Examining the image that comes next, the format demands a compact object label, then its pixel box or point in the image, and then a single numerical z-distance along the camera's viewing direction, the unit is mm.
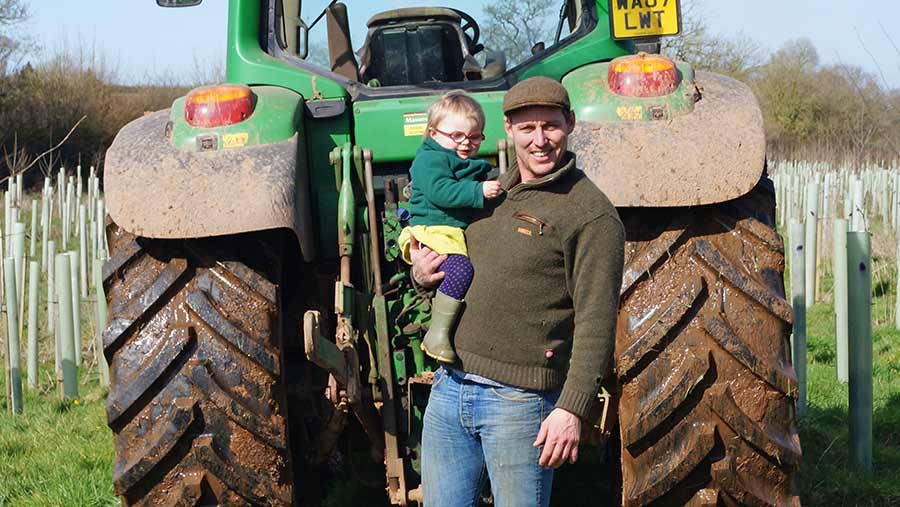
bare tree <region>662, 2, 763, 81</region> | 23688
